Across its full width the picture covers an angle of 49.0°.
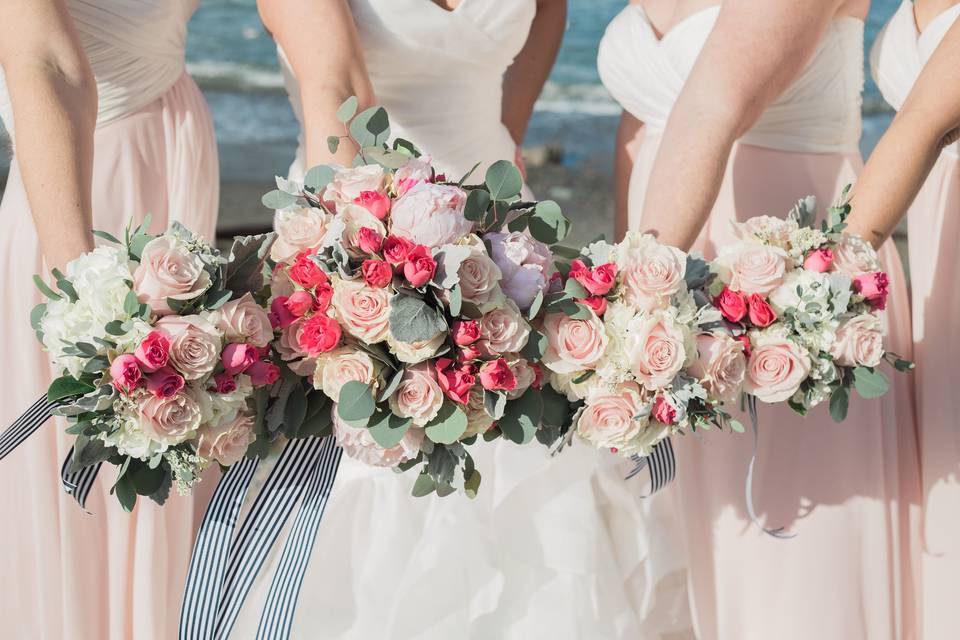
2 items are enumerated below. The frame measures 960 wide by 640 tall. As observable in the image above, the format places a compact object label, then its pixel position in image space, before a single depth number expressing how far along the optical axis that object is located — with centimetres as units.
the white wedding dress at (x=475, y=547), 244
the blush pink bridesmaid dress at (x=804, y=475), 265
